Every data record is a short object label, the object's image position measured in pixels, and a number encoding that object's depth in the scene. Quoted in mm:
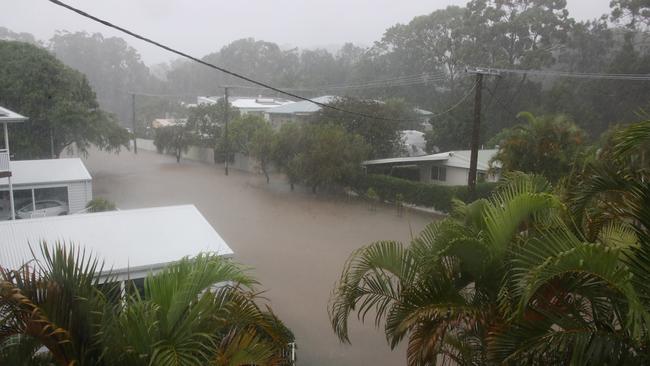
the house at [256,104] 46250
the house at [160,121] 47781
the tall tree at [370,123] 25078
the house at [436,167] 21031
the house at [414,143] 28317
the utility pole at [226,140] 28814
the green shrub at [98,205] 14992
